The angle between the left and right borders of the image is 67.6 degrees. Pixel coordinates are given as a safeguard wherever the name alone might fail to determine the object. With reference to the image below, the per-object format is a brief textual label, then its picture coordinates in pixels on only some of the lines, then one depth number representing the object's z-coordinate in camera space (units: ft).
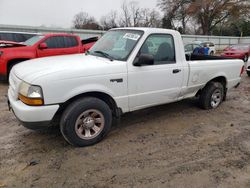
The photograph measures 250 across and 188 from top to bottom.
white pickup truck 8.59
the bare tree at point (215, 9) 116.24
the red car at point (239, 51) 40.95
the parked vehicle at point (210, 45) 54.16
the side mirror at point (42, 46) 21.73
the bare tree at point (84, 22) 131.46
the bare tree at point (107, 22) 131.20
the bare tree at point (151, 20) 130.86
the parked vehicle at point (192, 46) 44.13
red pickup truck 20.19
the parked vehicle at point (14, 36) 29.32
